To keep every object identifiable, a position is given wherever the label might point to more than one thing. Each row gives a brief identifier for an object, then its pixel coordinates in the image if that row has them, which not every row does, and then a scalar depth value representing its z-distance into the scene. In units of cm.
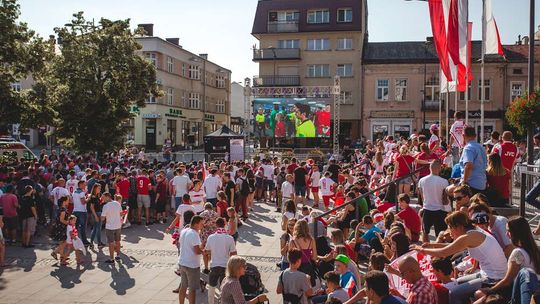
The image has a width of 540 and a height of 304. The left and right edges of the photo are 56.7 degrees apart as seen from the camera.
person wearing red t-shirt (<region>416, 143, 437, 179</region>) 1234
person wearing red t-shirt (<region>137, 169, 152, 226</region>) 1681
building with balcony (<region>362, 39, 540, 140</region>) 4281
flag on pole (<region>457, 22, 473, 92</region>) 1446
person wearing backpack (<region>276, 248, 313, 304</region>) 694
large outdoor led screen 3960
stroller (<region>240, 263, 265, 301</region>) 784
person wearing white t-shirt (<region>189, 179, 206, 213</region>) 1437
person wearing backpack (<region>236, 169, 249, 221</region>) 1784
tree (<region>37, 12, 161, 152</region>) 2695
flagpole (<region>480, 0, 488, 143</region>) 1459
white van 2508
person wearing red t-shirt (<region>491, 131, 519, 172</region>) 1078
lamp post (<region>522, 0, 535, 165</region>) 1348
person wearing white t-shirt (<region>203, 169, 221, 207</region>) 1594
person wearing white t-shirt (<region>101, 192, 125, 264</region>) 1242
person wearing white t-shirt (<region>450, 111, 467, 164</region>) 1378
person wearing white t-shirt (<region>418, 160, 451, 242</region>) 917
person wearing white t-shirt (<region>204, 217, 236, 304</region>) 906
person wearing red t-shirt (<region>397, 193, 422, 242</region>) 954
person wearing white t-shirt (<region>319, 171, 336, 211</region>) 1795
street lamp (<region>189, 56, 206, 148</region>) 5972
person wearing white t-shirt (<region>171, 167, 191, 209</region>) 1633
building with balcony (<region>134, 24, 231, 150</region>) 5025
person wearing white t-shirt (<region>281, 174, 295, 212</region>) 1752
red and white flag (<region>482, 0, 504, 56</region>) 1472
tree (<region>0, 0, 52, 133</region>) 2234
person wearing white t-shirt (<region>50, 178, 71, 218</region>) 1530
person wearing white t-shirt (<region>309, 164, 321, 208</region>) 2003
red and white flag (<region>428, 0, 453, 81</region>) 1495
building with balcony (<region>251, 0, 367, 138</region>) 4756
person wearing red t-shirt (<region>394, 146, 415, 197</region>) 1302
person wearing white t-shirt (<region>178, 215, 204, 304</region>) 907
